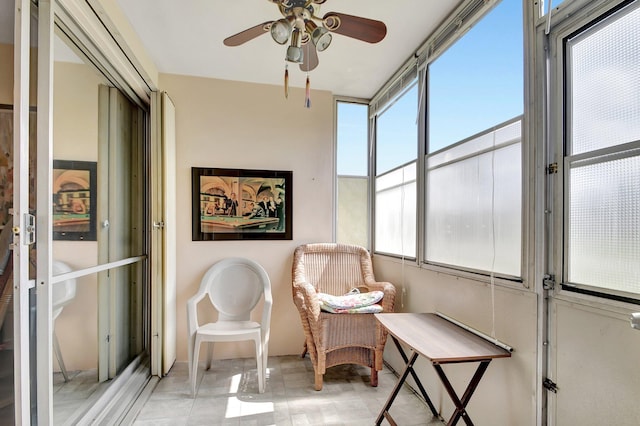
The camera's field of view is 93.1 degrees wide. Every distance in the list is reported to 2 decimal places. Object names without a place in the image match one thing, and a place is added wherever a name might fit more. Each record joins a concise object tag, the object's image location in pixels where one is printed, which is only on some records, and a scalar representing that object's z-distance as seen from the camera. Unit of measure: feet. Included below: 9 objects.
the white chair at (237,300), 7.69
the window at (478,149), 5.04
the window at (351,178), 10.73
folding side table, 4.55
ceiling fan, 4.77
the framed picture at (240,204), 9.46
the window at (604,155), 3.45
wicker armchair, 7.59
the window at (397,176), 8.20
